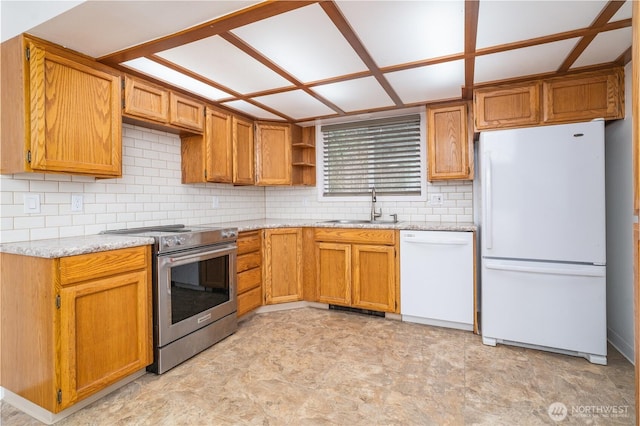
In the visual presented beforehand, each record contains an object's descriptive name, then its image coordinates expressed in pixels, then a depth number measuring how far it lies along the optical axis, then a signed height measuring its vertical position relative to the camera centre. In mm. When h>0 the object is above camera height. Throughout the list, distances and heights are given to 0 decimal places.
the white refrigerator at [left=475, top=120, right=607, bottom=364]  2289 -227
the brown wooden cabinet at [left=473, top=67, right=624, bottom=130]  2363 +869
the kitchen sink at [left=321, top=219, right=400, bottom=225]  3699 -127
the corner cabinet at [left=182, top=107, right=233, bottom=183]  3049 +587
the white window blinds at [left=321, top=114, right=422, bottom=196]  3676 +662
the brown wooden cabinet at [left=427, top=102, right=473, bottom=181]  3092 +673
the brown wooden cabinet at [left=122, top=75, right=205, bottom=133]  2346 +877
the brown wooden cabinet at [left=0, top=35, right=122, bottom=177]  1809 +630
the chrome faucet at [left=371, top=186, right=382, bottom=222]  3725 +19
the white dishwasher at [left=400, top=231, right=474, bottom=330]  2879 -640
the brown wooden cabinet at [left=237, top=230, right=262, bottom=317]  3084 -603
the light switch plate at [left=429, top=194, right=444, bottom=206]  3508 +123
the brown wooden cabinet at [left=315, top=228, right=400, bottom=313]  3152 -601
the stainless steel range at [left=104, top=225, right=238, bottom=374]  2193 -611
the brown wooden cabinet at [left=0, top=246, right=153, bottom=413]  1691 -641
